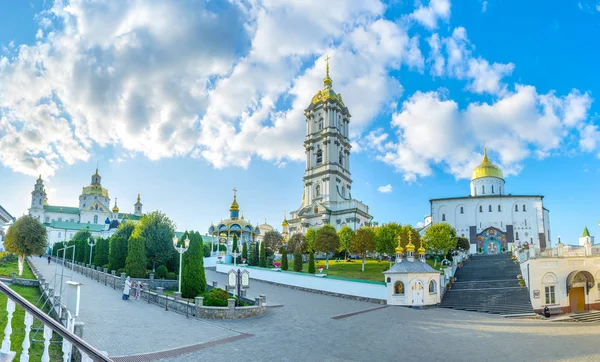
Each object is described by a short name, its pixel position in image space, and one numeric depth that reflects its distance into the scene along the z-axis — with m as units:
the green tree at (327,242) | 47.56
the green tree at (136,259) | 30.12
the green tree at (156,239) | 36.75
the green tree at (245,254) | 50.51
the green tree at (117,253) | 35.03
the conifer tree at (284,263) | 40.59
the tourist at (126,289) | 22.61
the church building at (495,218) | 66.38
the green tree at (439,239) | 48.06
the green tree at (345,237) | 49.41
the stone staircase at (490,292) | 25.38
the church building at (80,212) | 105.88
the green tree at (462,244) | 59.94
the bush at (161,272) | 34.16
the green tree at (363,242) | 40.62
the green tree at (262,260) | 45.09
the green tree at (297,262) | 38.36
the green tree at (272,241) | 62.12
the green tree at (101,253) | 41.41
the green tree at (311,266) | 37.19
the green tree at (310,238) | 52.03
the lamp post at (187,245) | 23.80
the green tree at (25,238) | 33.41
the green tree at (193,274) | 23.23
